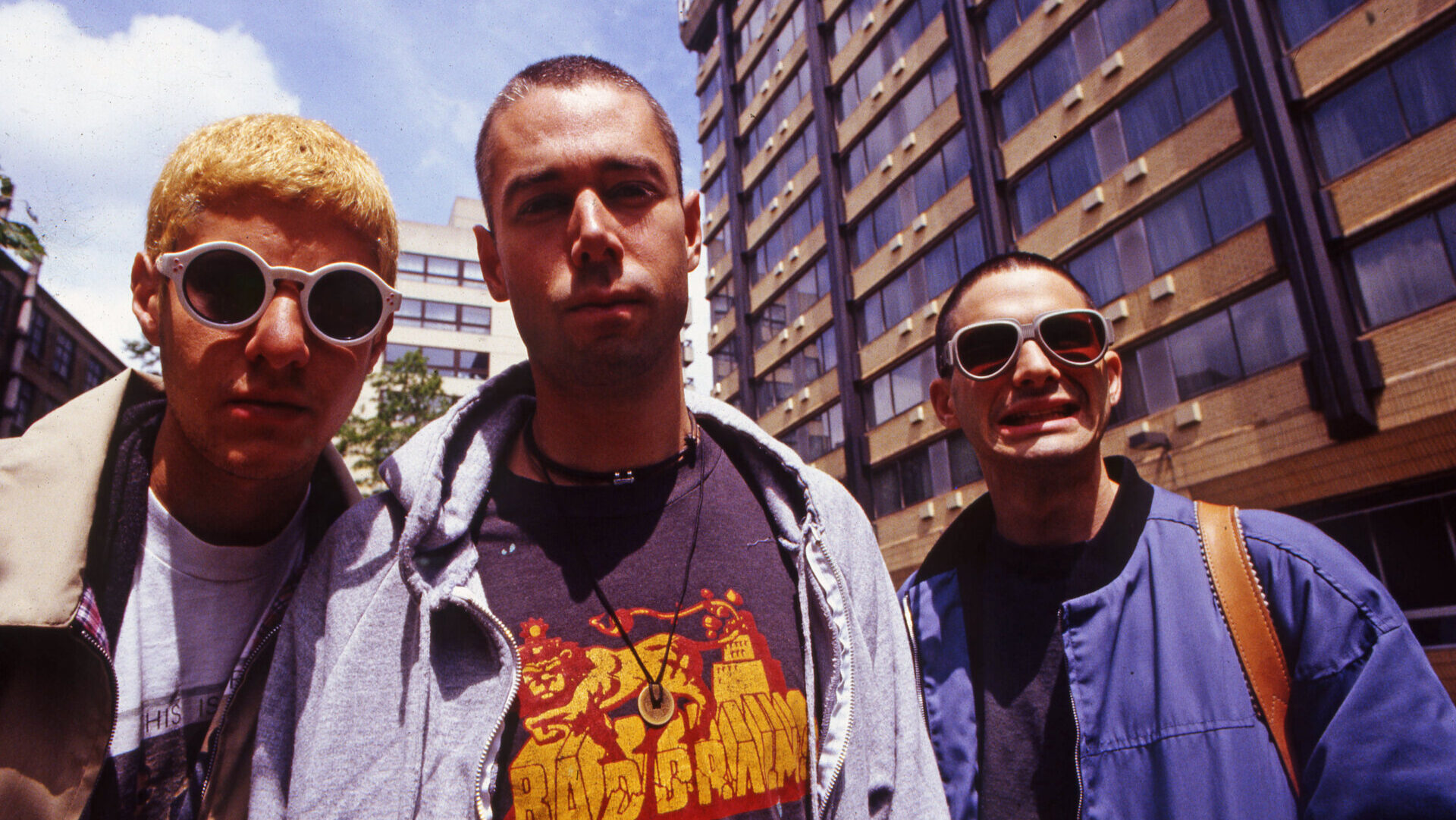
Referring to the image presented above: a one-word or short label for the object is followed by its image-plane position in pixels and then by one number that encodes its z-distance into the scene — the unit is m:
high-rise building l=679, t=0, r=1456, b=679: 12.45
